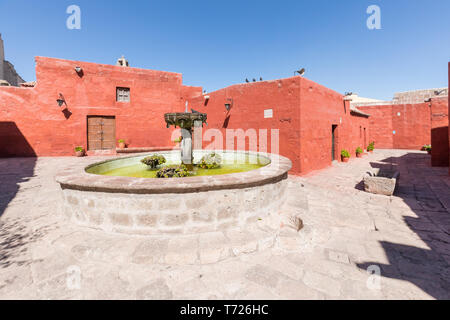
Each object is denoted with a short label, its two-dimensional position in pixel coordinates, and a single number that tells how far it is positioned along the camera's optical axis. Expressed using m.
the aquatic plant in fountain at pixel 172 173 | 3.96
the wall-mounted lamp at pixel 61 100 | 10.73
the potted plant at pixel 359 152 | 14.16
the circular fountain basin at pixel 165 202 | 2.98
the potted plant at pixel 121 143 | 12.24
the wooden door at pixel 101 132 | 11.91
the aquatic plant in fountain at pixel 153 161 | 5.70
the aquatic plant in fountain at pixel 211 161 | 5.76
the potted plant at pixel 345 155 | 11.74
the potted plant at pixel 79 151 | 11.18
